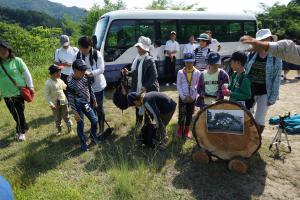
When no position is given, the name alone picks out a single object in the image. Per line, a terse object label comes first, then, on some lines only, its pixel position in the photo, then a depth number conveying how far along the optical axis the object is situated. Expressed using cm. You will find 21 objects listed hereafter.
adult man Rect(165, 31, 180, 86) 751
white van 693
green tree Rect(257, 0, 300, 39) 1387
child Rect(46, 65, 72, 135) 407
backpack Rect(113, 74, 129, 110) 383
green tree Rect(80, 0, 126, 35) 1944
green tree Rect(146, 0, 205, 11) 1926
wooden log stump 299
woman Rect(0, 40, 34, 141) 382
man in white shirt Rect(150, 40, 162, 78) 724
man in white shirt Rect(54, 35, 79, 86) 466
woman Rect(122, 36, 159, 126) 374
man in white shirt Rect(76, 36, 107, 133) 362
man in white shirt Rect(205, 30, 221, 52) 709
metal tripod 344
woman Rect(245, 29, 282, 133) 317
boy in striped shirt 337
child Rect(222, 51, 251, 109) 314
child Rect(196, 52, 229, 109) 355
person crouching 336
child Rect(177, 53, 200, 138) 371
